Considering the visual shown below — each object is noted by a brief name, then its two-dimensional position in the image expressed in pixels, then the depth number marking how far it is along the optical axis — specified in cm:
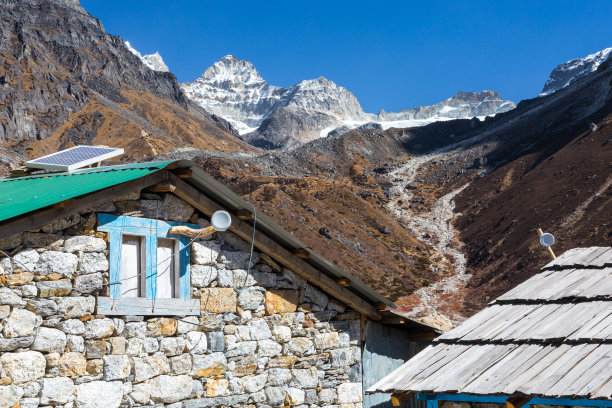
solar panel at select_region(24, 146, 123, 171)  1066
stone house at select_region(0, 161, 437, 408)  741
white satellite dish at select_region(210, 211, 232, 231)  832
